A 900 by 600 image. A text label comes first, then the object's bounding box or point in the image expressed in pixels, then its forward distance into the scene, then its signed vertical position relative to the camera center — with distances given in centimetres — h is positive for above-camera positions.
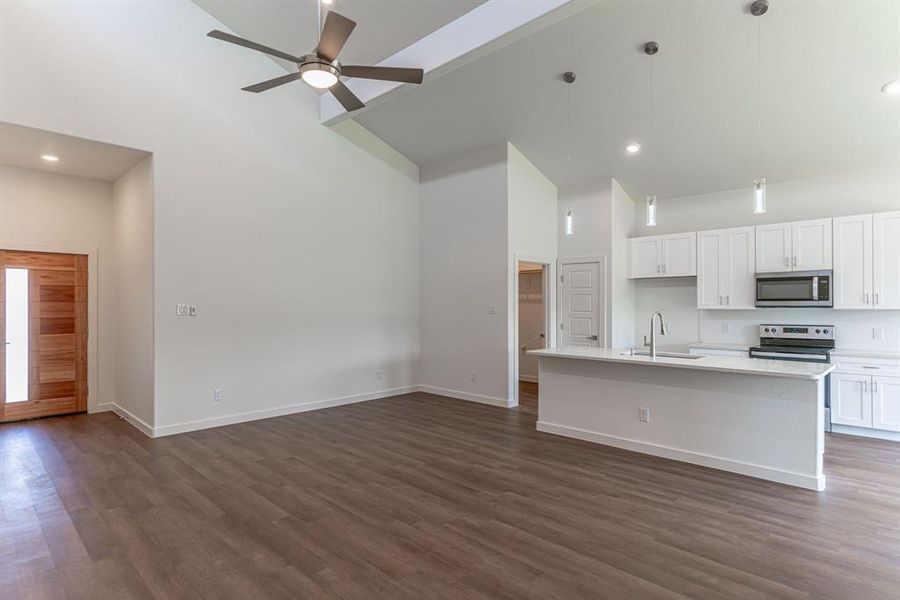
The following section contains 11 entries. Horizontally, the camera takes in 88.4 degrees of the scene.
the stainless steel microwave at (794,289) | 514 +14
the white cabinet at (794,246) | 522 +63
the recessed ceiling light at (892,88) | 399 +186
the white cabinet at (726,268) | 577 +41
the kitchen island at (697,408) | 349 -94
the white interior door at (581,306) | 668 -7
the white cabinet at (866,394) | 464 -97
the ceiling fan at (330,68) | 274 +161
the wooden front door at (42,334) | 553 -39
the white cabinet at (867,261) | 480 +41
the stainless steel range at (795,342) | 521 -50
